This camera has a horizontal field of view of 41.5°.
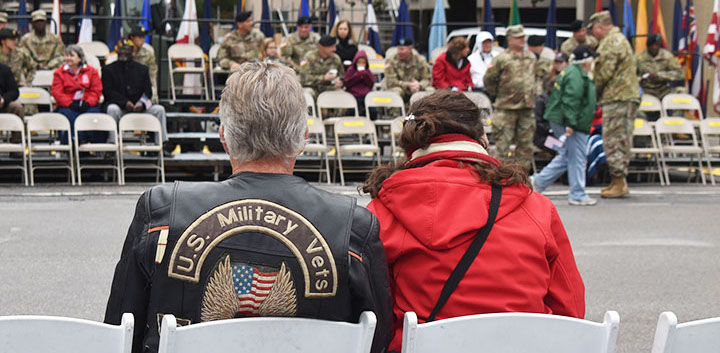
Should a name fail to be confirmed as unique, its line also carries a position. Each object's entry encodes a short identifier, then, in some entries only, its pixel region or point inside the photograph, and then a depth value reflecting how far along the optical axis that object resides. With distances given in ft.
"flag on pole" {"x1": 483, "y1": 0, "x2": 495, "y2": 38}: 61.31
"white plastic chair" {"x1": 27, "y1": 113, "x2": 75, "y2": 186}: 40.19
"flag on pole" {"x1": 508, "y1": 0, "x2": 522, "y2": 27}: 67.31
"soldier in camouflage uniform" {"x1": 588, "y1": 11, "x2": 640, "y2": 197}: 37.40
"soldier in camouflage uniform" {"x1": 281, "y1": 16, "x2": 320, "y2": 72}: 50.83
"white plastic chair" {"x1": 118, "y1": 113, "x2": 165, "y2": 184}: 41.29
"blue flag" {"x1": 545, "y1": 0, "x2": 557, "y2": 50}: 64.85
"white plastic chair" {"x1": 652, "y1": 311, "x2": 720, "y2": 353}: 7.84
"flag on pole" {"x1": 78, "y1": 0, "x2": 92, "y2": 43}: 57.31
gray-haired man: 8.52
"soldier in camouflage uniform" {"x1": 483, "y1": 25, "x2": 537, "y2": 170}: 39.83
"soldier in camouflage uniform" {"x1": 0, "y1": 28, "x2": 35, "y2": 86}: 47.01
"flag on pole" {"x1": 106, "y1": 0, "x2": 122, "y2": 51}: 56.34
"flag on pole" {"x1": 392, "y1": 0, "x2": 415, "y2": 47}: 64.90
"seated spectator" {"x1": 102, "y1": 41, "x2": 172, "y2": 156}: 43.01
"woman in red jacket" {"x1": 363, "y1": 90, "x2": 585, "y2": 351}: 9.81
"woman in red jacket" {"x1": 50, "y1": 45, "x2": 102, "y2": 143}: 42.68
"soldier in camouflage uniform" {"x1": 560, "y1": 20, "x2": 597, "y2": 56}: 52.54
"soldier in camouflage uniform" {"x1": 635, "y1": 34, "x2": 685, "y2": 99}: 53.62
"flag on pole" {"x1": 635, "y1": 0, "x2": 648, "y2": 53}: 65.41
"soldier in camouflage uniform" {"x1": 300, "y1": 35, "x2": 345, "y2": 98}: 47.67
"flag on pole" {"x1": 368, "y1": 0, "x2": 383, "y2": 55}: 65.67
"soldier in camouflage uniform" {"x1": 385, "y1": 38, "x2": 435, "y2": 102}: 49.19
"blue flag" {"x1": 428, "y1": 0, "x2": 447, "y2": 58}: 64.23
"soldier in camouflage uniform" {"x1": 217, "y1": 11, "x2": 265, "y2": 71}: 49.01
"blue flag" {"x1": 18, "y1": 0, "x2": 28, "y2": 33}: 60.44
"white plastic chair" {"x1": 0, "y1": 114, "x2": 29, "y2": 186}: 40.19
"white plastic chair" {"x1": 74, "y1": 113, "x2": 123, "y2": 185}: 40.27
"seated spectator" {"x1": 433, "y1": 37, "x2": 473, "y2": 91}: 46.70
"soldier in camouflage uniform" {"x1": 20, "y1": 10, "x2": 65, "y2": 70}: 50.08
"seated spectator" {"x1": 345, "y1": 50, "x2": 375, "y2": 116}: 47.62
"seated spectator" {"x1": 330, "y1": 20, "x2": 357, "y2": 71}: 50.66
